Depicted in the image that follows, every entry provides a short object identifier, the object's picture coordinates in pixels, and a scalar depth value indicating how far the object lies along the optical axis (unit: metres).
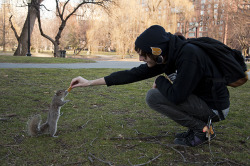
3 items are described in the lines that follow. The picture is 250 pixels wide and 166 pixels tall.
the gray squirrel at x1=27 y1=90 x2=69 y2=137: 2.41
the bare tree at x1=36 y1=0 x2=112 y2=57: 17.38
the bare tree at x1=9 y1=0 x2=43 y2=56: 18.34
